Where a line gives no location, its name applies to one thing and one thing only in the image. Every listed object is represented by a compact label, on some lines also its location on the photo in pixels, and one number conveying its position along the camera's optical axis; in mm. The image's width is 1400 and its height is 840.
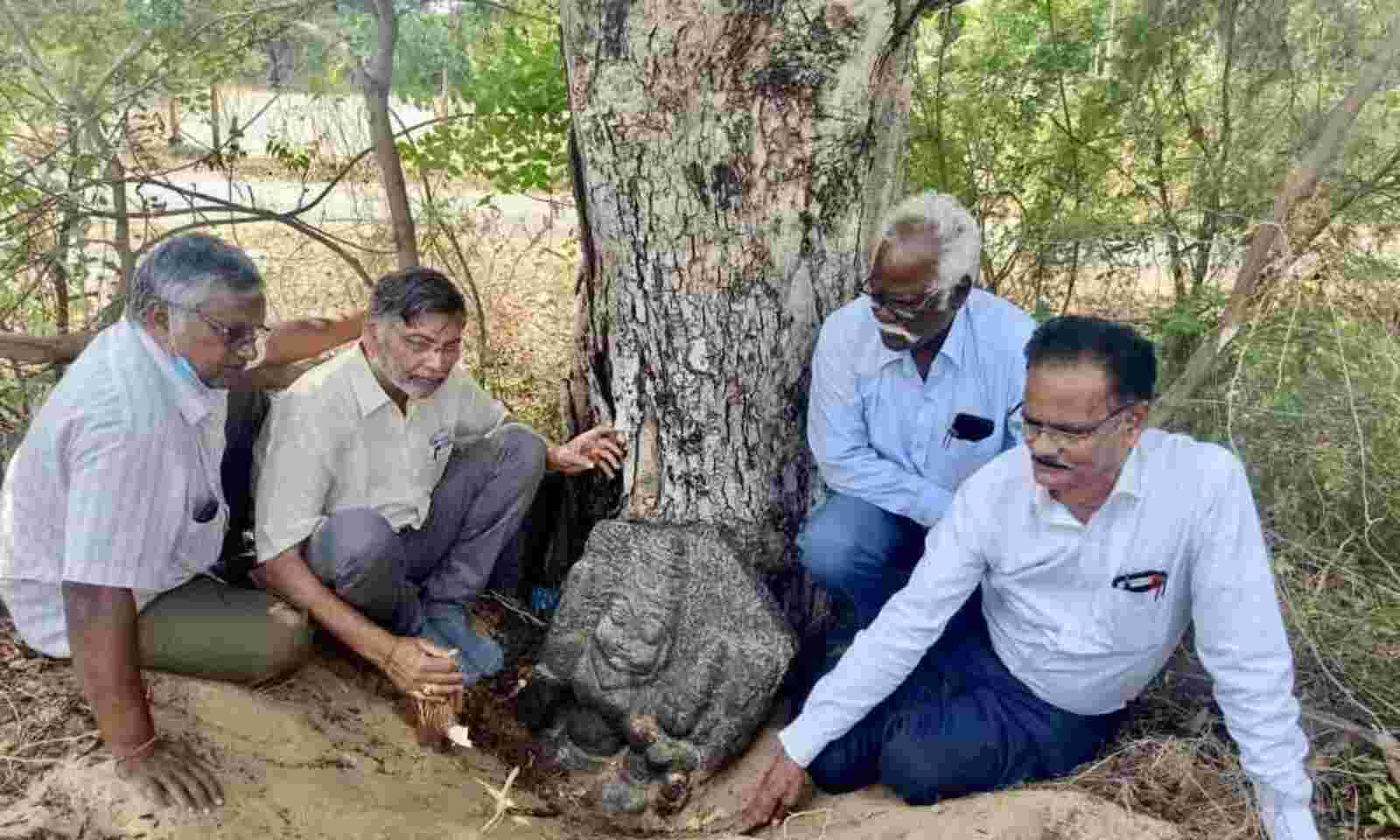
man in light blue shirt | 3150
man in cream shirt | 2986
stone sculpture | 3215
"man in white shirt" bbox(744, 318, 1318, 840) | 2418
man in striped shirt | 2467
